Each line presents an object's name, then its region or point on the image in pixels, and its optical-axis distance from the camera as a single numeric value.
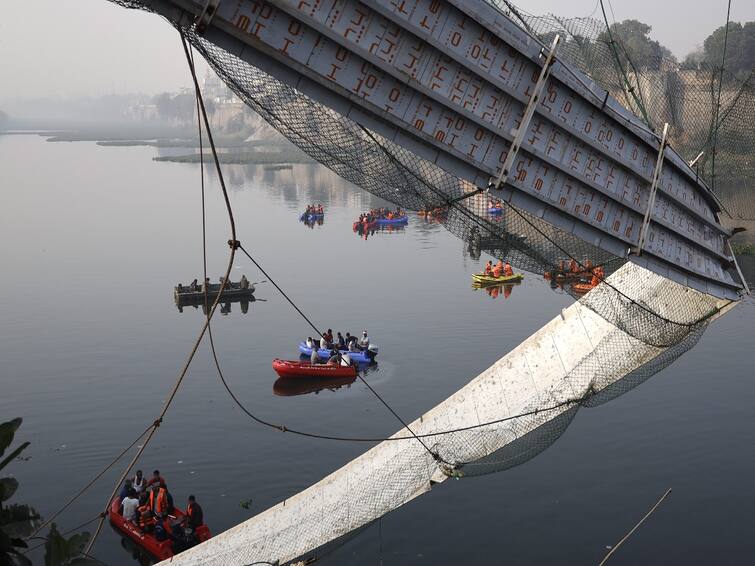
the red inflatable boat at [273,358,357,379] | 39.41
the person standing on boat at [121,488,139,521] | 25.23
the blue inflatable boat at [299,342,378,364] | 40.75
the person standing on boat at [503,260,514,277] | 58.94
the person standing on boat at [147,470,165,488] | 25.58
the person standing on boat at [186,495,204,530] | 23.83
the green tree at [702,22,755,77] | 89.90
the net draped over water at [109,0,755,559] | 16.56
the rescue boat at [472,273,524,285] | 58.12
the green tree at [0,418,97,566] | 7.71
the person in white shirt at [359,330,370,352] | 41.14
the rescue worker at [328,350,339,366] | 40.16
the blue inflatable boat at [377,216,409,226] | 87.19
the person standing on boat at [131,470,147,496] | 26.14
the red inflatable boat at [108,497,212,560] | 24.00
